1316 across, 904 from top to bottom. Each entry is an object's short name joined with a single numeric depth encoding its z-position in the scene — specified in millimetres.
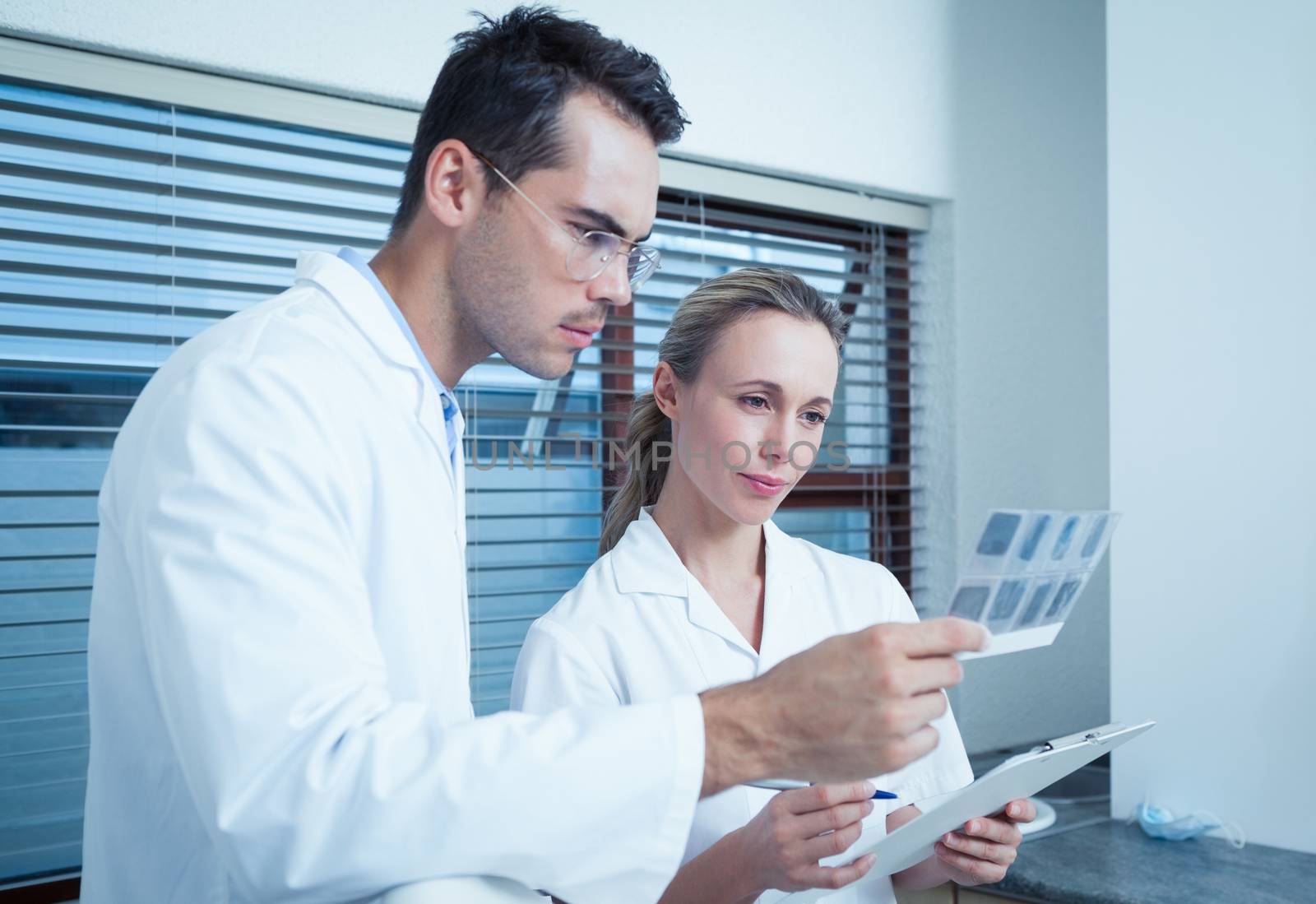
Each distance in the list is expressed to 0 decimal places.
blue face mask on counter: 2047
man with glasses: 735
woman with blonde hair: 1366
